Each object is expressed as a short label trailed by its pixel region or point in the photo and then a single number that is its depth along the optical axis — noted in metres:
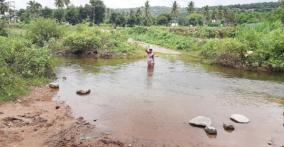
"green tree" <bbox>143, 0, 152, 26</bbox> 53.19
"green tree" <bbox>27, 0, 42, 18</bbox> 51.05
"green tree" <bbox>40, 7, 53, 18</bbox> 52.38
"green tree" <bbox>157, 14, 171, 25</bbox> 58.88
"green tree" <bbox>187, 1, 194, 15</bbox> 64.10
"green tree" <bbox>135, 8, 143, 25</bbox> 54.31
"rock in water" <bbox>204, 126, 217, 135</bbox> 7.55
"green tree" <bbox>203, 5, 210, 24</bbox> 60.11
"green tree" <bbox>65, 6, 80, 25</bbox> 51.74
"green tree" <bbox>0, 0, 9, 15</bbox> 36.44
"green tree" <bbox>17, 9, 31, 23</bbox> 50.20
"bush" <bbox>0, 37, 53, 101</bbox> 10.86
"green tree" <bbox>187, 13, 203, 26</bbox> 58.77
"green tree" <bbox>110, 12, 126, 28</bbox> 53.84
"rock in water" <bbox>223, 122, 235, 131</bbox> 7.87
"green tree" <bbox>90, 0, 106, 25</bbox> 53.24
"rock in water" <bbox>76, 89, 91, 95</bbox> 10.69
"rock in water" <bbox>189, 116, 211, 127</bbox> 8.01
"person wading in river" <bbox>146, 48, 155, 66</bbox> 16.22
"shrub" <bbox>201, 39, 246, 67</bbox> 16.92
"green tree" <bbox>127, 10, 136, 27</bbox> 54.53
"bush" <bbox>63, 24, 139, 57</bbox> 20.09
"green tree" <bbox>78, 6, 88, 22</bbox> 53.60
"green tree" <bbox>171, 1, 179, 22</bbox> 56.82
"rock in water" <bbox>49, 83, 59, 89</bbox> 11.34
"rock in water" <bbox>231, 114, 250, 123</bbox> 8.41
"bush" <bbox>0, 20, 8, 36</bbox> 22.45
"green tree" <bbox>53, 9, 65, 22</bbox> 50.47
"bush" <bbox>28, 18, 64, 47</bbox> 21.72
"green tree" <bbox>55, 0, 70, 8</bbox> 52.30
